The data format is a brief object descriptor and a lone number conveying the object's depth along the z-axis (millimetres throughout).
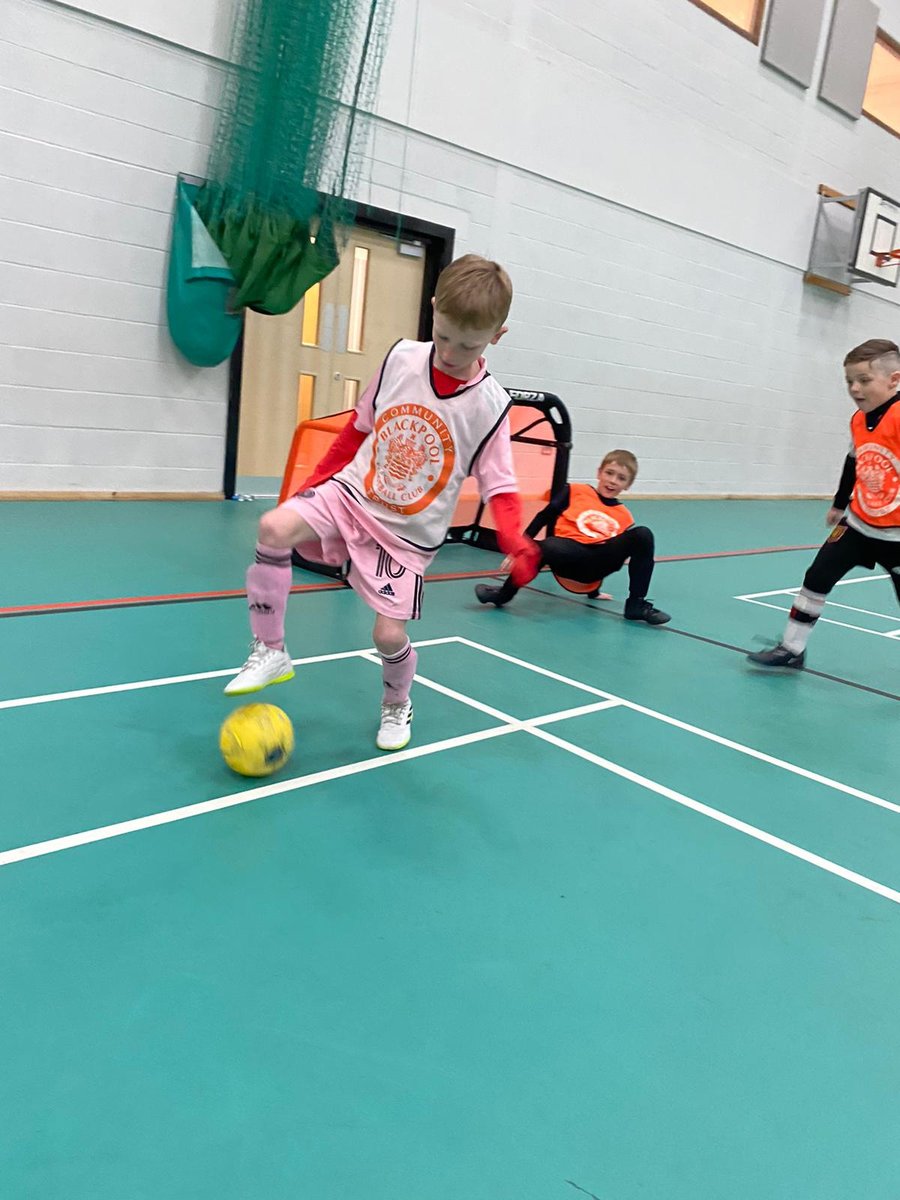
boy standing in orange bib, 3531
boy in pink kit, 2438
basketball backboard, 11047
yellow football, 2242
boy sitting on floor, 4348
